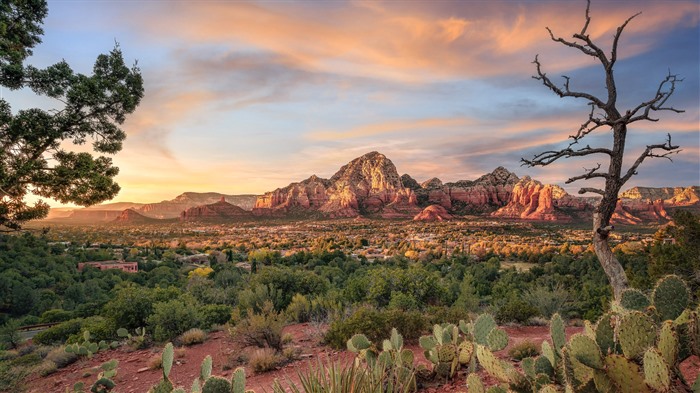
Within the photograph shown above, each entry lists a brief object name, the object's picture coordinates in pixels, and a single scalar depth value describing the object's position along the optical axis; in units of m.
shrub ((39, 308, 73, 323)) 19.13
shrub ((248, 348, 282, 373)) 7.38
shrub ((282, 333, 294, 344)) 9.41
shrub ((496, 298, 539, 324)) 11.16
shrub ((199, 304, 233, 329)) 12.83
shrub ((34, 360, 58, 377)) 8.98
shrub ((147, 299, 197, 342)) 11.31
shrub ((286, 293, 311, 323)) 12.71
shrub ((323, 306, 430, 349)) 8.20
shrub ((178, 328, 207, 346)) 10.53
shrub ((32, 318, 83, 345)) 13.84
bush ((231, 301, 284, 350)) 8.63
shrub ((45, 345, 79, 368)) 9.81
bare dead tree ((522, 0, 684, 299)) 6.08
